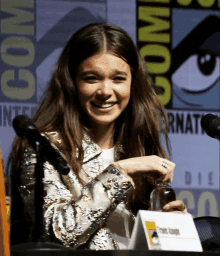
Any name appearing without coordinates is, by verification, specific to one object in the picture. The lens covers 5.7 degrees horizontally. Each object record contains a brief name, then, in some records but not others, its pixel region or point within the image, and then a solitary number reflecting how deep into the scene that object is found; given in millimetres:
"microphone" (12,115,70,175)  4501
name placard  4556
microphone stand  4480
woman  4754
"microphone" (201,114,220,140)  4663
